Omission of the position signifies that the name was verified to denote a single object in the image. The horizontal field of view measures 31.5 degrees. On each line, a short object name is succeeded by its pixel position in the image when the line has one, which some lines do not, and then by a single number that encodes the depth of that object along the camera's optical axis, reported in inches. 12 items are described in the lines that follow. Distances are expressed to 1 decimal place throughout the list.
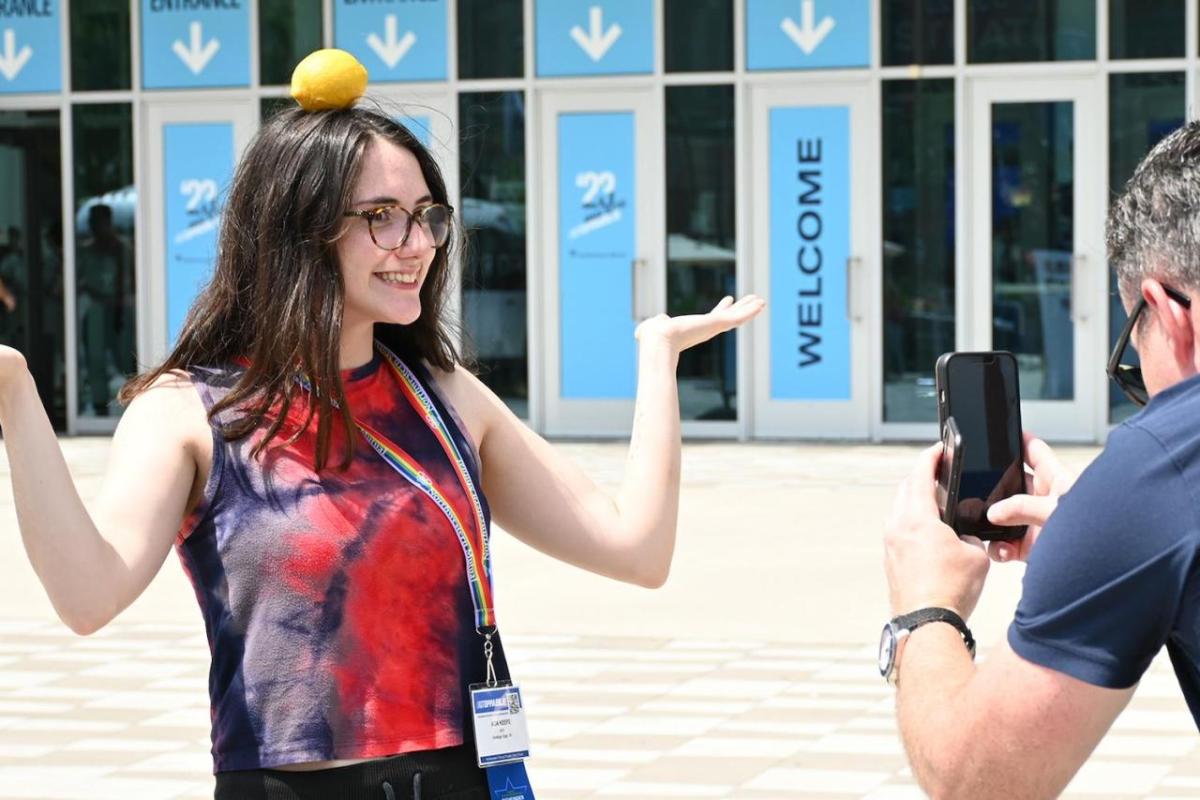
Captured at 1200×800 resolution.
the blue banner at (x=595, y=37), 673.6
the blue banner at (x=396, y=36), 692.1
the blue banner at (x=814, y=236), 659.4
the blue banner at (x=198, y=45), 709.3
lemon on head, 116.5
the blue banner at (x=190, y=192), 713.6
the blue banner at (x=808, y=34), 657.6
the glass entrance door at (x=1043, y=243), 645.9
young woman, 108.0
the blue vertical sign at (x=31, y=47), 720.3
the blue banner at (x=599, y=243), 677.9
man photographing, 72.9
